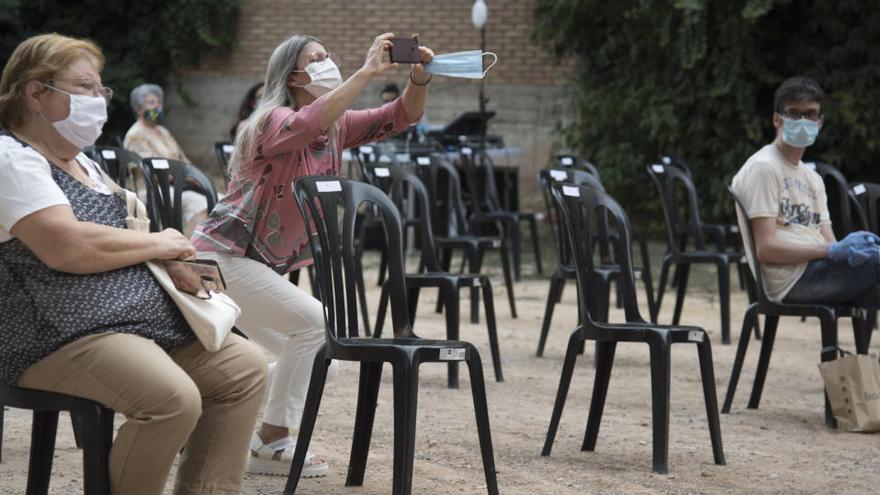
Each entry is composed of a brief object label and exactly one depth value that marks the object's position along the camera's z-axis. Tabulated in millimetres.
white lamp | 15039
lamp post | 15023
